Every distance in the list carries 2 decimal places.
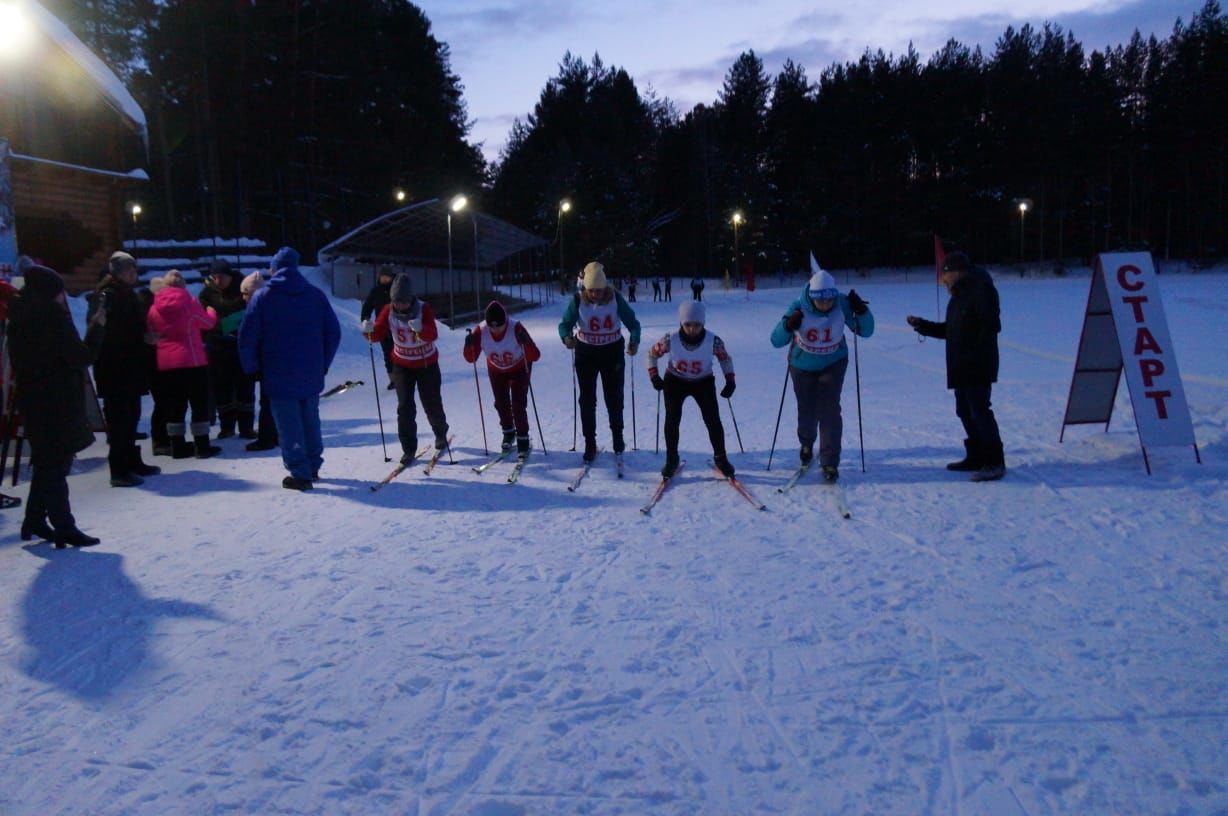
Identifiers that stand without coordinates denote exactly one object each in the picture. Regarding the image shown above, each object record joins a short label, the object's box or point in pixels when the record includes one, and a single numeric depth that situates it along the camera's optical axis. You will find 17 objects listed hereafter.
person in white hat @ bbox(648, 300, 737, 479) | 6.88
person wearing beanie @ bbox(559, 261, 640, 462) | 7.62
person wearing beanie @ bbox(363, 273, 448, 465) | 7.68
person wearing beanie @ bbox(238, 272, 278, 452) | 8.92
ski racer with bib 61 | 6.79
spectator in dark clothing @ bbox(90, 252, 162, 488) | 7.27
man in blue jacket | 6.80
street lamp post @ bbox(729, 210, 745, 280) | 53.73
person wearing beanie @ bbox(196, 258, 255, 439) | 9.09
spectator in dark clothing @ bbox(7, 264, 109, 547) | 5.38
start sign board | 6.74
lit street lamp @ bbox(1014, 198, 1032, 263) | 52.49
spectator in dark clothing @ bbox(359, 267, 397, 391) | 12.59
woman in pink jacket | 7.98
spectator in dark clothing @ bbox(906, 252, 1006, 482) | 6.70
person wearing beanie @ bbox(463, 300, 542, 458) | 7.87
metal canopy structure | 25.36
